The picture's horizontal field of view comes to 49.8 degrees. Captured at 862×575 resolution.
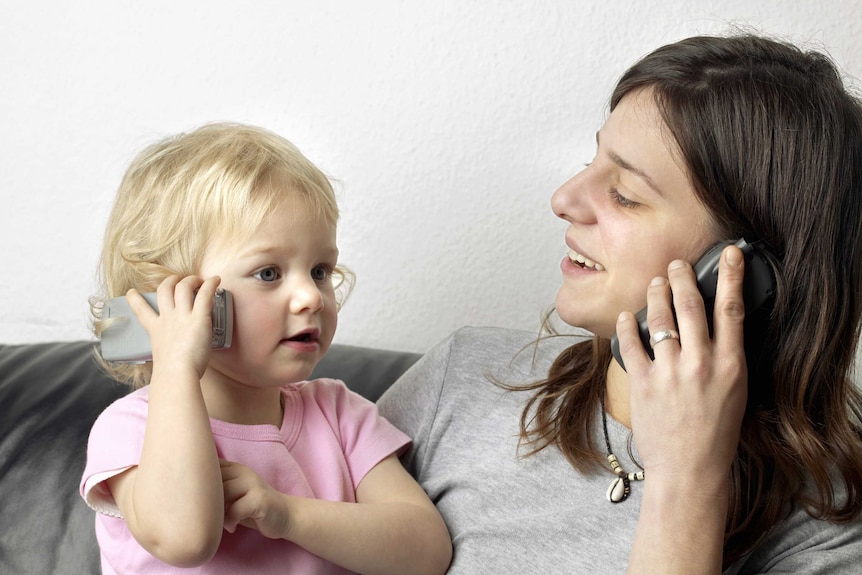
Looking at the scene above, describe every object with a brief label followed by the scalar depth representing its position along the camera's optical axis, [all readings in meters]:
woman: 1.15
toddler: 1.12
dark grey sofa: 1.57
